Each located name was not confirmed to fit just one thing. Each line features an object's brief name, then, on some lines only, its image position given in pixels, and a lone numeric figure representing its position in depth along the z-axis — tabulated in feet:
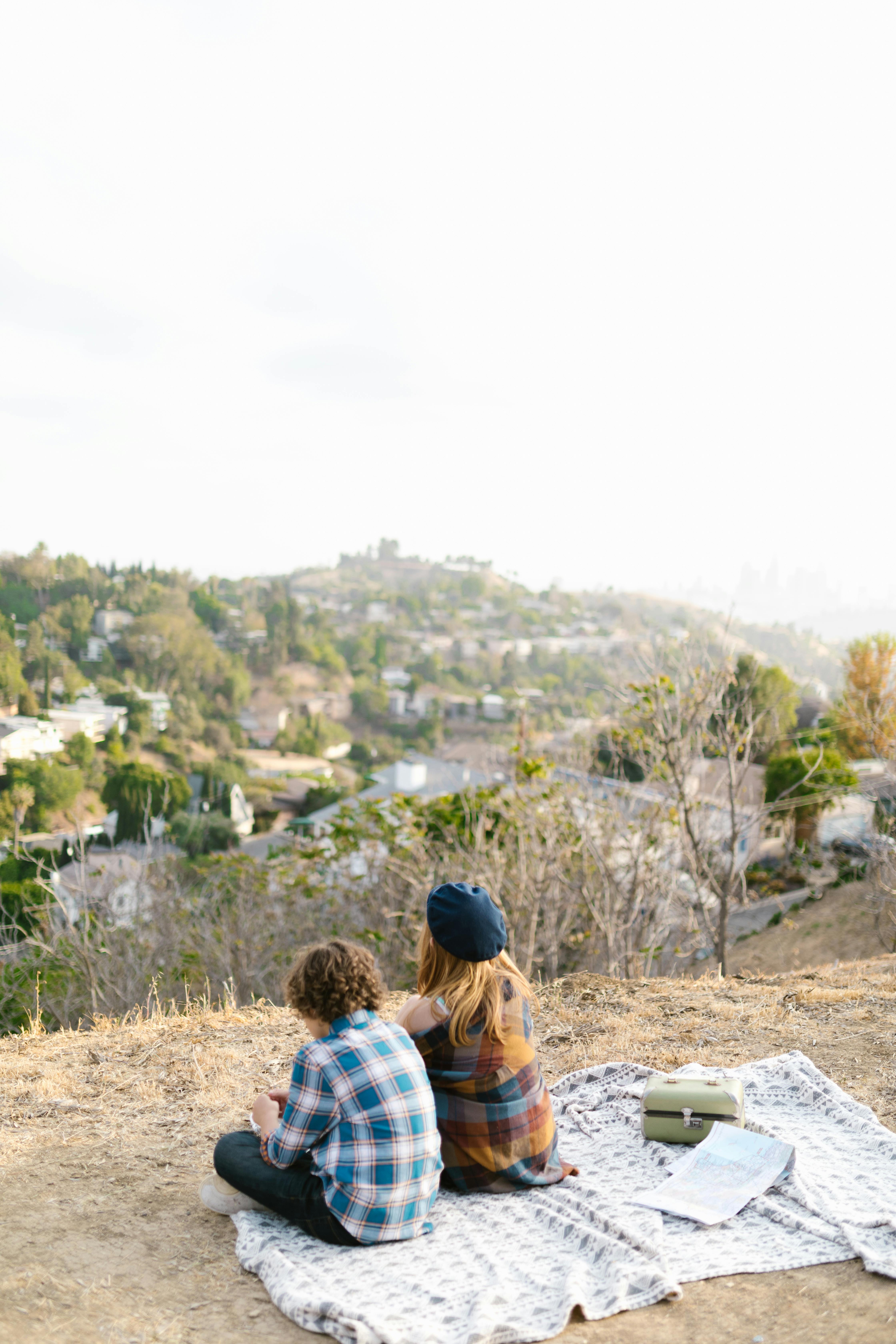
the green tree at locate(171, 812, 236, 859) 90.63
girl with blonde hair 8.57
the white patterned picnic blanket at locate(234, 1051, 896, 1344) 7.06
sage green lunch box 10.18
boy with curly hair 7.77
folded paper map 8.68
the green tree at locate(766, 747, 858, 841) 51.11
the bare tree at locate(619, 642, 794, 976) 27.37
